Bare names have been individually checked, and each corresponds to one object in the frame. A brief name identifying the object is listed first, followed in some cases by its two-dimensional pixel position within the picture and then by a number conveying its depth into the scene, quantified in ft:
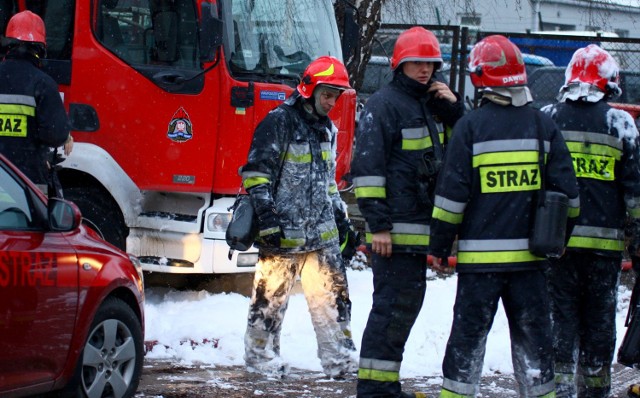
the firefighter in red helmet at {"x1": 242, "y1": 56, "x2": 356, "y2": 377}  38.64
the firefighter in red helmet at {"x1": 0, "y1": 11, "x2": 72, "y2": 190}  43.36
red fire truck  49.49
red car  27.93
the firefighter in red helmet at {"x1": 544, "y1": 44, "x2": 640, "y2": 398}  34.31
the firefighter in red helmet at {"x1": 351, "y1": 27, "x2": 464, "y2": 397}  32.71
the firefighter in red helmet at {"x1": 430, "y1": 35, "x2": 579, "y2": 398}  29.70
